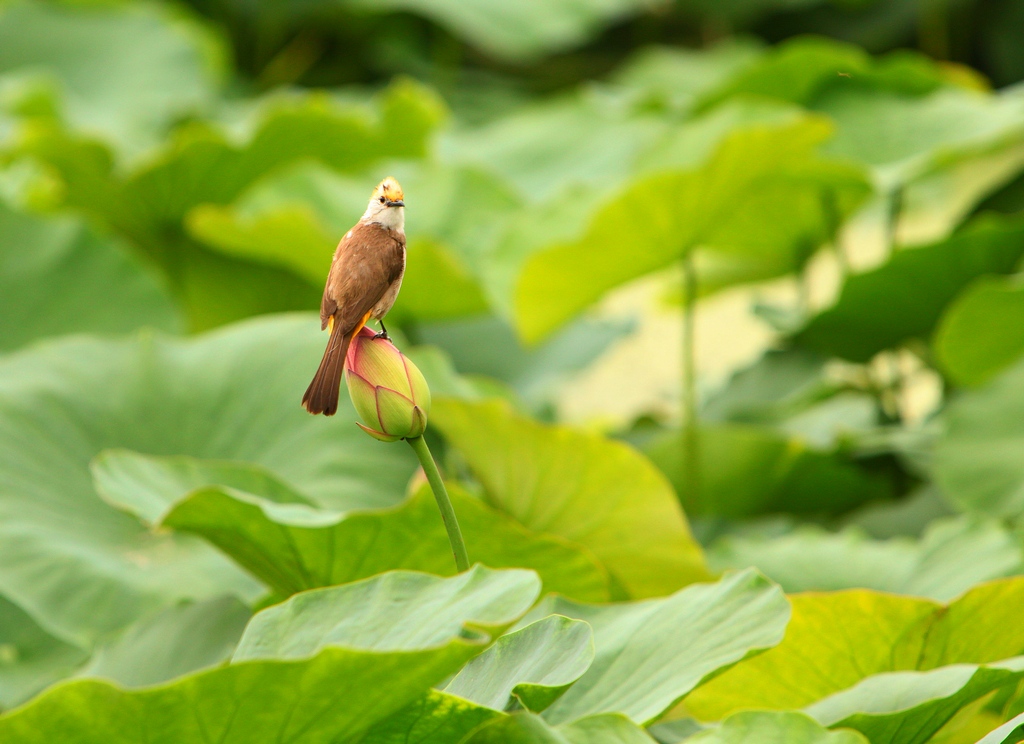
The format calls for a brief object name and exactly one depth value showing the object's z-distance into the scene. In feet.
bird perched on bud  33.24
